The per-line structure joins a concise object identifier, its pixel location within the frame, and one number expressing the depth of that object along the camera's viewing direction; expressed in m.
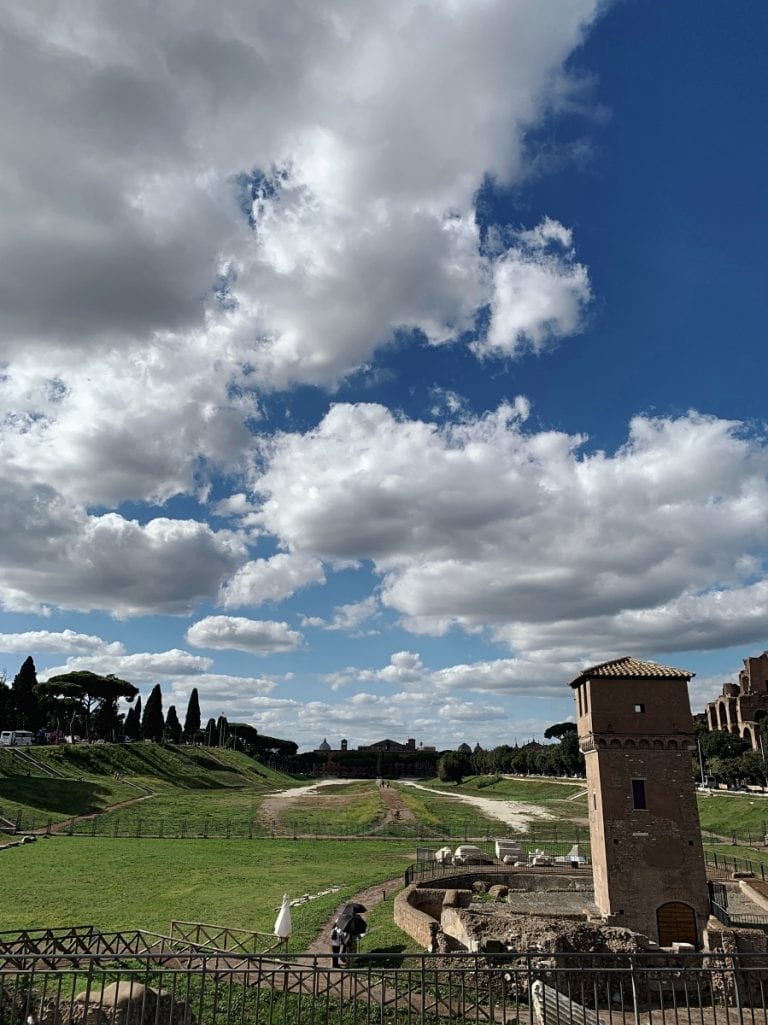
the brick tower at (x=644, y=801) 25.42
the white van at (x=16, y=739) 78.75
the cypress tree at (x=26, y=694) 90.44
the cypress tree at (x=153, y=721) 110.31
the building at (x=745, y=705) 109.00
